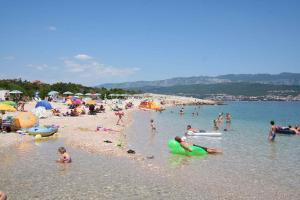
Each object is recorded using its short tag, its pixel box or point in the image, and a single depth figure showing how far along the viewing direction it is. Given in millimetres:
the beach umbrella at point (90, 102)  43188
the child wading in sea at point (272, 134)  22922
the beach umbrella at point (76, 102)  43425
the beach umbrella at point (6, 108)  23067
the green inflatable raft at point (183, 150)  16672
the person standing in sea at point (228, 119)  35094
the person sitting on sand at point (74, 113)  35275
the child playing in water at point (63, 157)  13789
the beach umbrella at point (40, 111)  30000
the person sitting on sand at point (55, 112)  34812
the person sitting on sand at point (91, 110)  39438
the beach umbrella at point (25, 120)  22016
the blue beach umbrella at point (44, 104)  30094
